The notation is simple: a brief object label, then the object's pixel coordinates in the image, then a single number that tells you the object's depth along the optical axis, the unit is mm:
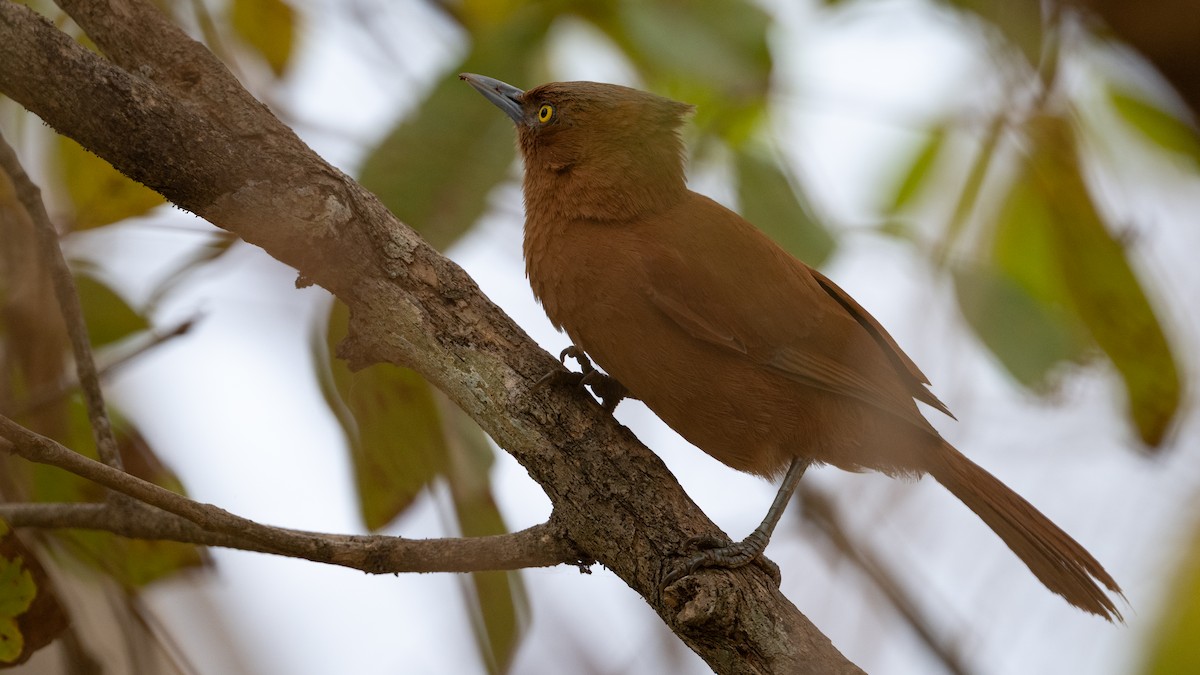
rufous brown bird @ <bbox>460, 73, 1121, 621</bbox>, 5199
